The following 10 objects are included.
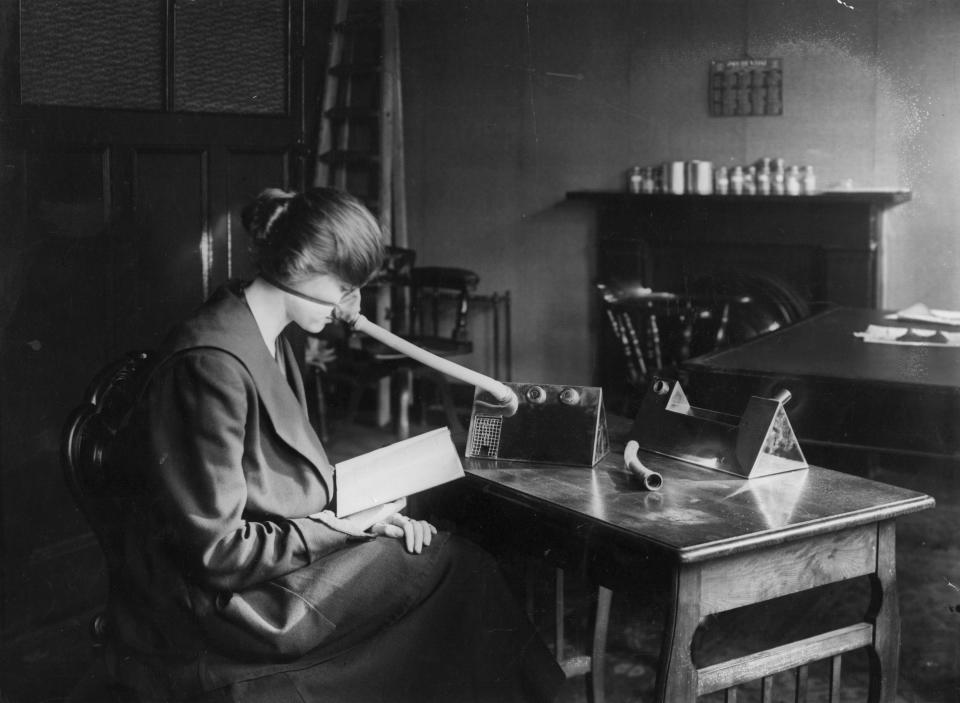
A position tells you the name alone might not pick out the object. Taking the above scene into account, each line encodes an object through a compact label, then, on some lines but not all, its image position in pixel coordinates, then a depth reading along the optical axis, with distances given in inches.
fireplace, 208.2
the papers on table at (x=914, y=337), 127.0
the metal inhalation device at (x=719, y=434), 74.8
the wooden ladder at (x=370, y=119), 231.3
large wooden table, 96.7
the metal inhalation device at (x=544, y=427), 80.0
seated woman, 58.9
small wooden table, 61.3
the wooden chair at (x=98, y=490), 62.1
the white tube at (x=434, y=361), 74.3
